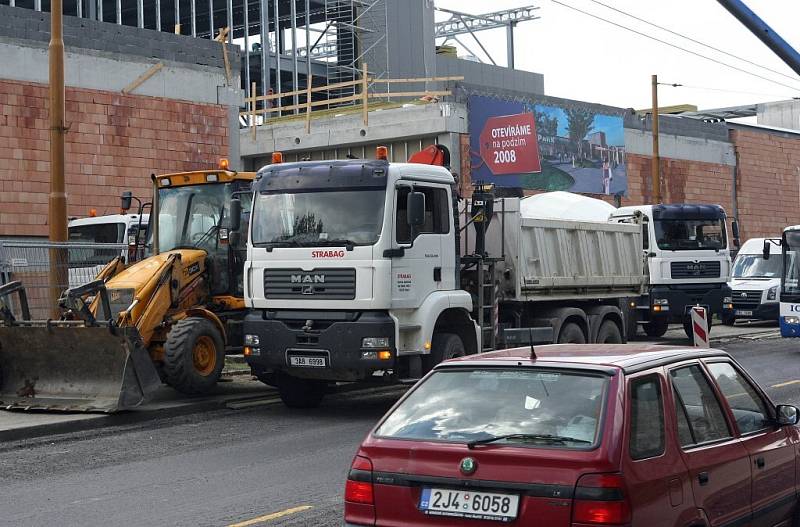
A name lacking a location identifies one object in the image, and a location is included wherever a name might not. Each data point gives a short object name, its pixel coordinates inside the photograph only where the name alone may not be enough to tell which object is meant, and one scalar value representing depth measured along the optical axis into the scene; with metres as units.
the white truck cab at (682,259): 25.34
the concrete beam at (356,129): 32.12
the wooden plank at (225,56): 26.81
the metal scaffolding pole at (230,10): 43.11
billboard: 33.31
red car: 5.00
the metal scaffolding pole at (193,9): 41.86
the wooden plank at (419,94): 30.48
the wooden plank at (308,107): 33.00
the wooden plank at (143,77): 25.30
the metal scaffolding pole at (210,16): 43.06
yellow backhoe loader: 13.62
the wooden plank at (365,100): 31.70
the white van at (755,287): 31.42
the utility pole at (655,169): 35.28
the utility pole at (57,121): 15.34
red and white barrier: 16.42
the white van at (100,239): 17.04
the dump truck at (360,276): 13.22
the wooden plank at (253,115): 34.69
